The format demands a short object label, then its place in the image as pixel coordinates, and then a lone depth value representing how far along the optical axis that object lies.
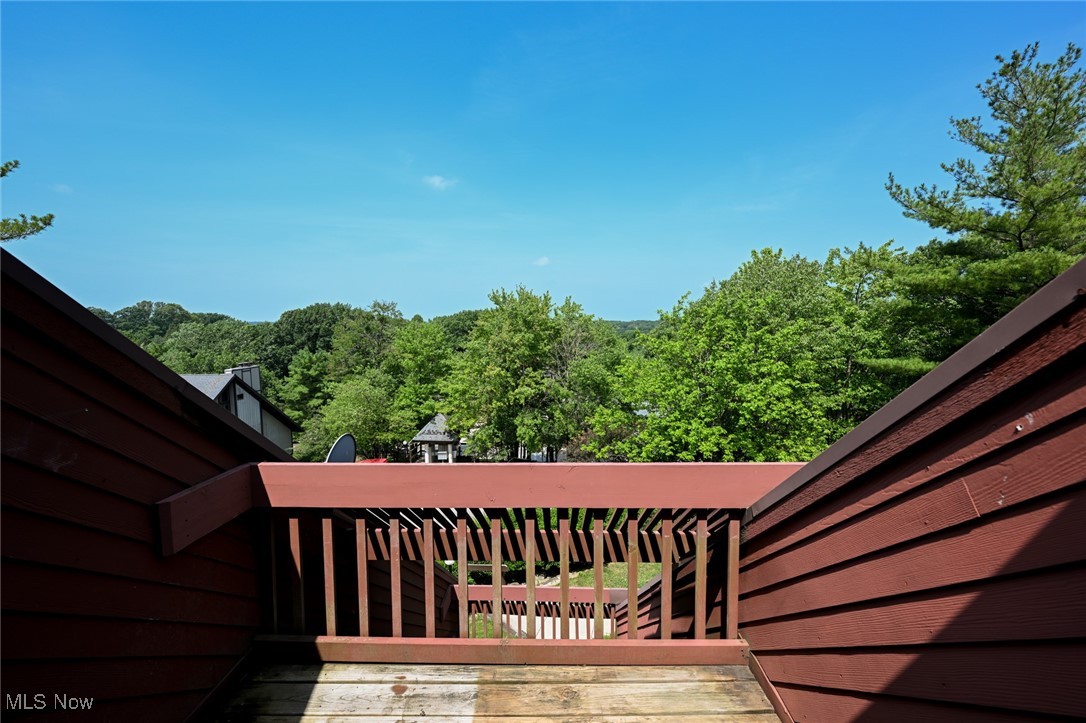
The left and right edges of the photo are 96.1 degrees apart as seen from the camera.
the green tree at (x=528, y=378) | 19.56
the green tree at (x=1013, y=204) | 9.93
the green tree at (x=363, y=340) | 33.57
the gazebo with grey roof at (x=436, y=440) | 26.78
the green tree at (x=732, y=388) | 14.44
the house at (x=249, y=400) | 18.76
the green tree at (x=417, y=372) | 25.76
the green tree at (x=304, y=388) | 33.31
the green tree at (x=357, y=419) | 24.03
